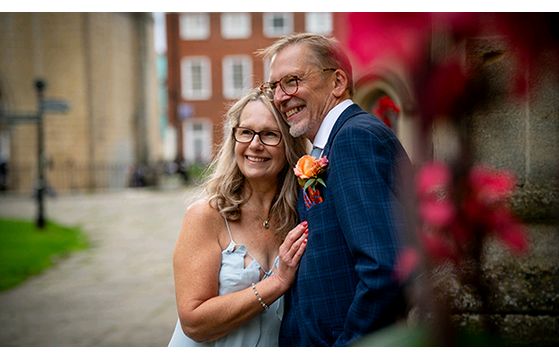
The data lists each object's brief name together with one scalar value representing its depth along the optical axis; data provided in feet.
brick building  90.79
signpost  35.88
